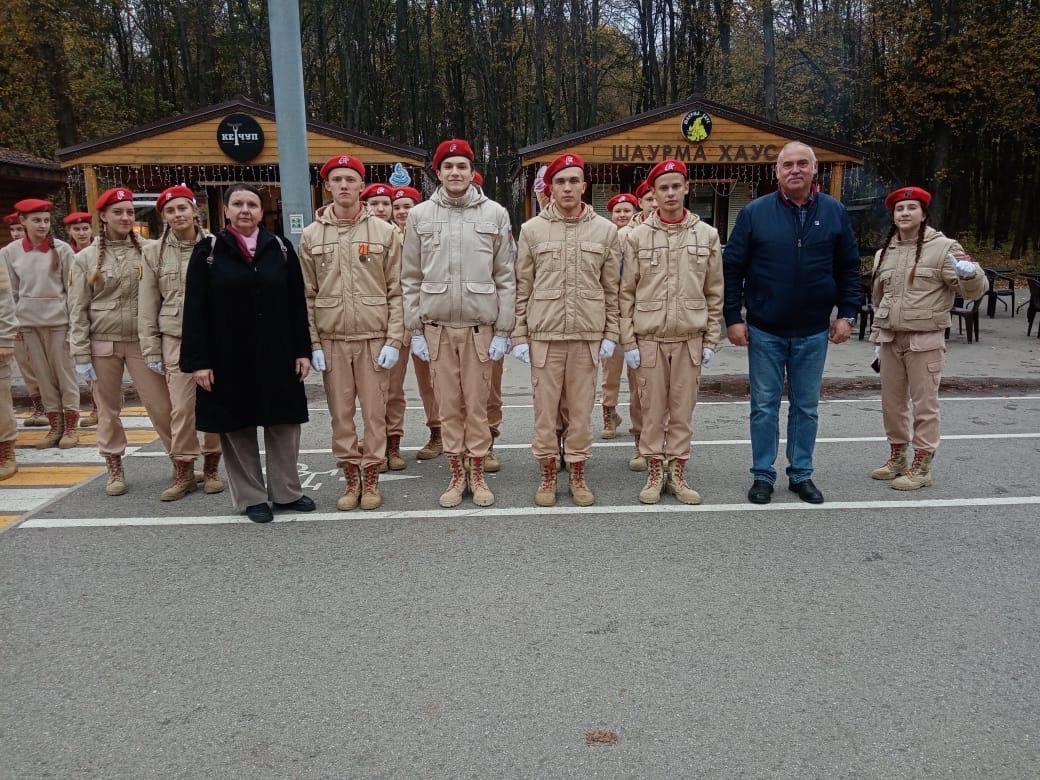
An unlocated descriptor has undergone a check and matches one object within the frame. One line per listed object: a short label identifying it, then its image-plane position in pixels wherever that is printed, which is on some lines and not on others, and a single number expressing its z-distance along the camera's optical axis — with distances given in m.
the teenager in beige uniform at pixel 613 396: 6.43
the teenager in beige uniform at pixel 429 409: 6.58
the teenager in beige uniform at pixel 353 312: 5.13
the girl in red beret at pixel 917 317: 5.47
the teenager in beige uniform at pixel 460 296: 5.07
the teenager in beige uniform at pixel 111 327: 5.66
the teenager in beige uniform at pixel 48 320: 7.25
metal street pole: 9.48
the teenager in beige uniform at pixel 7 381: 5.93
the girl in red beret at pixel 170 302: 5.40
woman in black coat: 4.87
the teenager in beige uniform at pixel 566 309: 5.11
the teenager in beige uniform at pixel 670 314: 5.11
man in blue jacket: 5.08
